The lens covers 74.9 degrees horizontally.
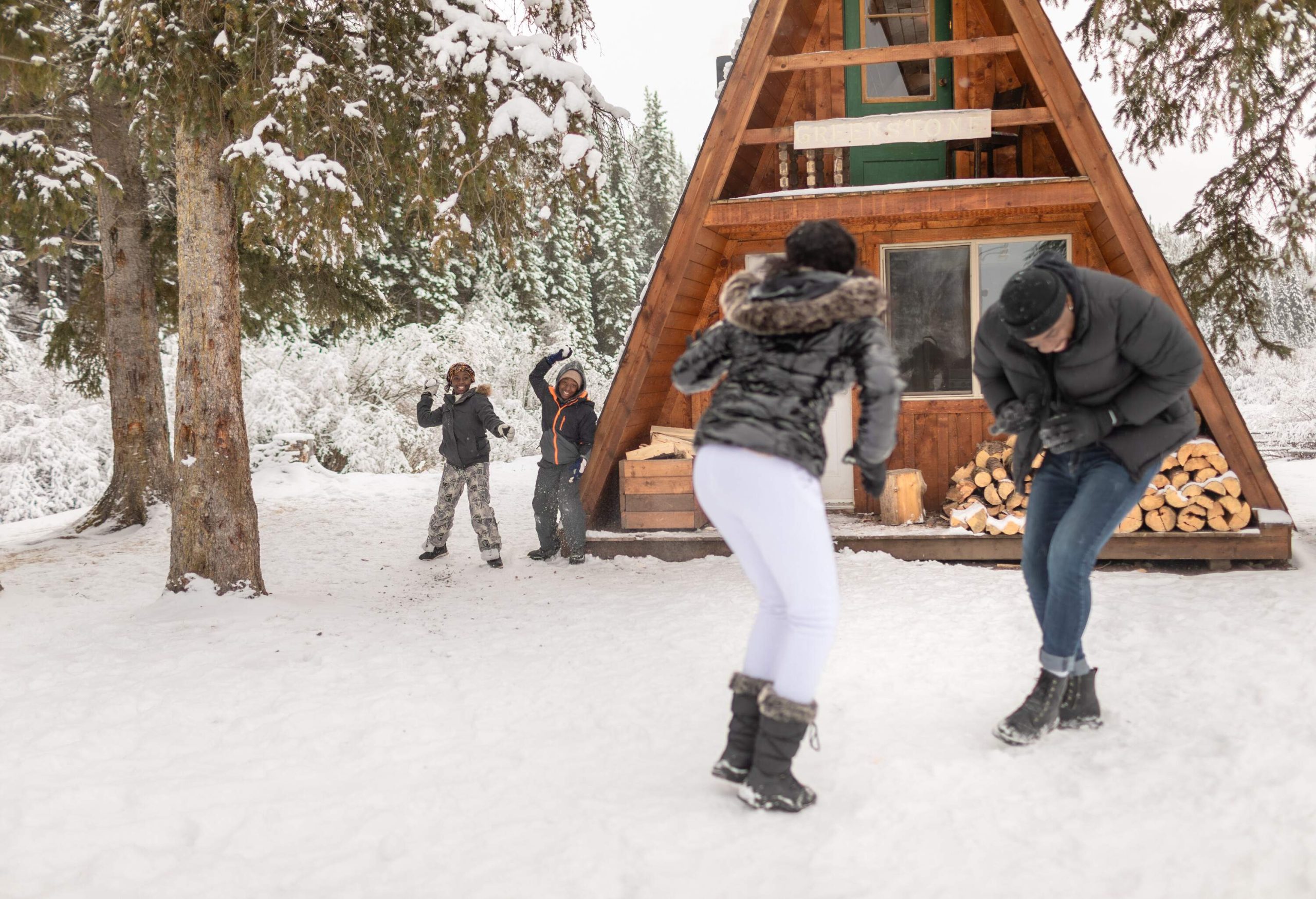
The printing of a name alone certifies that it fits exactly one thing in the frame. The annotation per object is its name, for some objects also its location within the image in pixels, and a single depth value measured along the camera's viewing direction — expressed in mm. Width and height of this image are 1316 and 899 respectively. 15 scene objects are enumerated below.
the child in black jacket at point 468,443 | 7648
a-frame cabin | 6680
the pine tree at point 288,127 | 5430
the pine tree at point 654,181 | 40250
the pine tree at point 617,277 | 33719
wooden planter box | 7816
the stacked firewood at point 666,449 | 7930
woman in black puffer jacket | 2633
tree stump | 7711
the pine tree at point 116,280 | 8109
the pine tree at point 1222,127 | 7379
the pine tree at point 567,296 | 29406
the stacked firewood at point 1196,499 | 6738
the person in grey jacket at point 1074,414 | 2986
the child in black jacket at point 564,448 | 7598
